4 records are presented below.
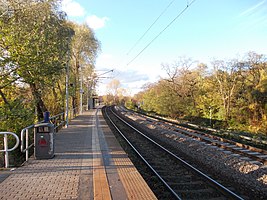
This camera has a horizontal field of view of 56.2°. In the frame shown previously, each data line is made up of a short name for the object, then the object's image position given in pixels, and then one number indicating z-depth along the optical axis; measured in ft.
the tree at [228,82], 100.22
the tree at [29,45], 34.94
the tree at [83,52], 111.65
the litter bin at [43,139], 25.59
